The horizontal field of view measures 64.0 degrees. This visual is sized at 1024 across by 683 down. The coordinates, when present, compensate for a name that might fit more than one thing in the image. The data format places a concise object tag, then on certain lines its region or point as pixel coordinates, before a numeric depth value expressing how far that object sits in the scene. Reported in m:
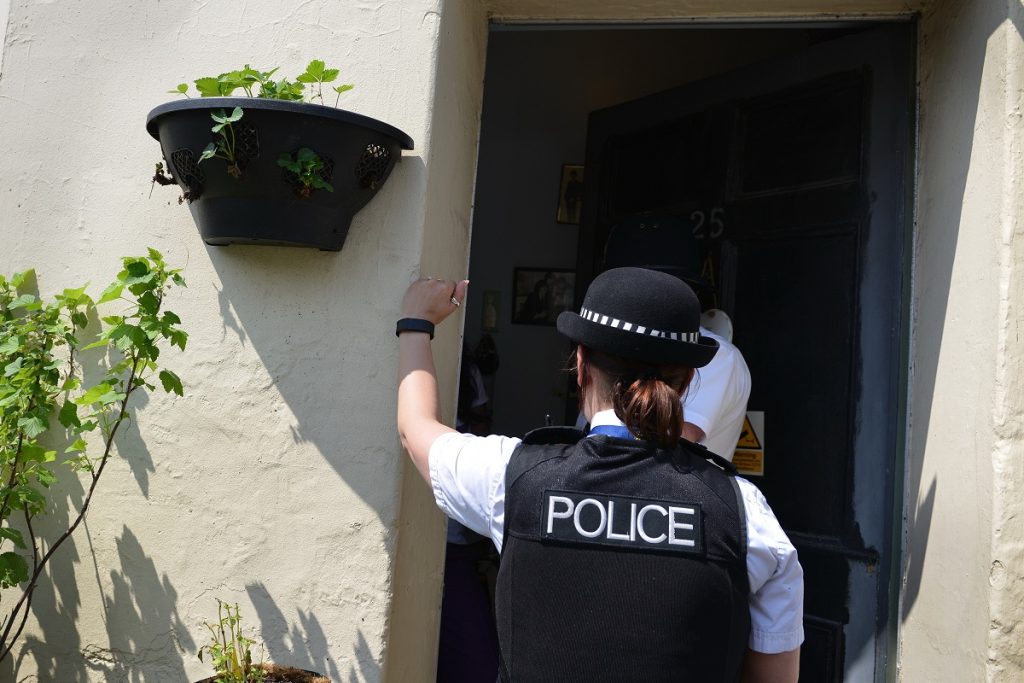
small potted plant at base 1.80
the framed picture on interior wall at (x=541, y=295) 4.10
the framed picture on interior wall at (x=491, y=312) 4.13
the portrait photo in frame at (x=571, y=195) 4.16
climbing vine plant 1.86
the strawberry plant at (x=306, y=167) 1.78
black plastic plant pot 1.78
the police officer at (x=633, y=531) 1.30
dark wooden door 2.31
